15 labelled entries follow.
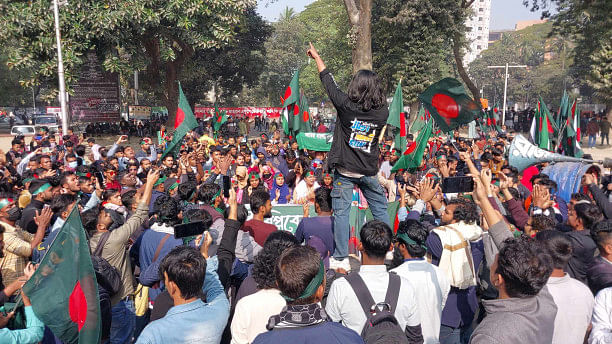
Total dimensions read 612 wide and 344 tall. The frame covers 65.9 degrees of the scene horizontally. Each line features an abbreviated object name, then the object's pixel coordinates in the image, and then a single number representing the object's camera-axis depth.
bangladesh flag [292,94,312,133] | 9.76
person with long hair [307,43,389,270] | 3.98
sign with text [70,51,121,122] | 19.93
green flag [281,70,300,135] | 9.33
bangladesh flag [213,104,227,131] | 16.30
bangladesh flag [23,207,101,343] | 2.61
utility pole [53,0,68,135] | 14.77
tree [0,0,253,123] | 15.59
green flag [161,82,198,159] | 7.16
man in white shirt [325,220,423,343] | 2.85
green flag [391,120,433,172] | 7.16
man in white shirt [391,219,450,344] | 3.25
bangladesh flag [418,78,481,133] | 6.30
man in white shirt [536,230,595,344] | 2.79
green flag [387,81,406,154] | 8.51
